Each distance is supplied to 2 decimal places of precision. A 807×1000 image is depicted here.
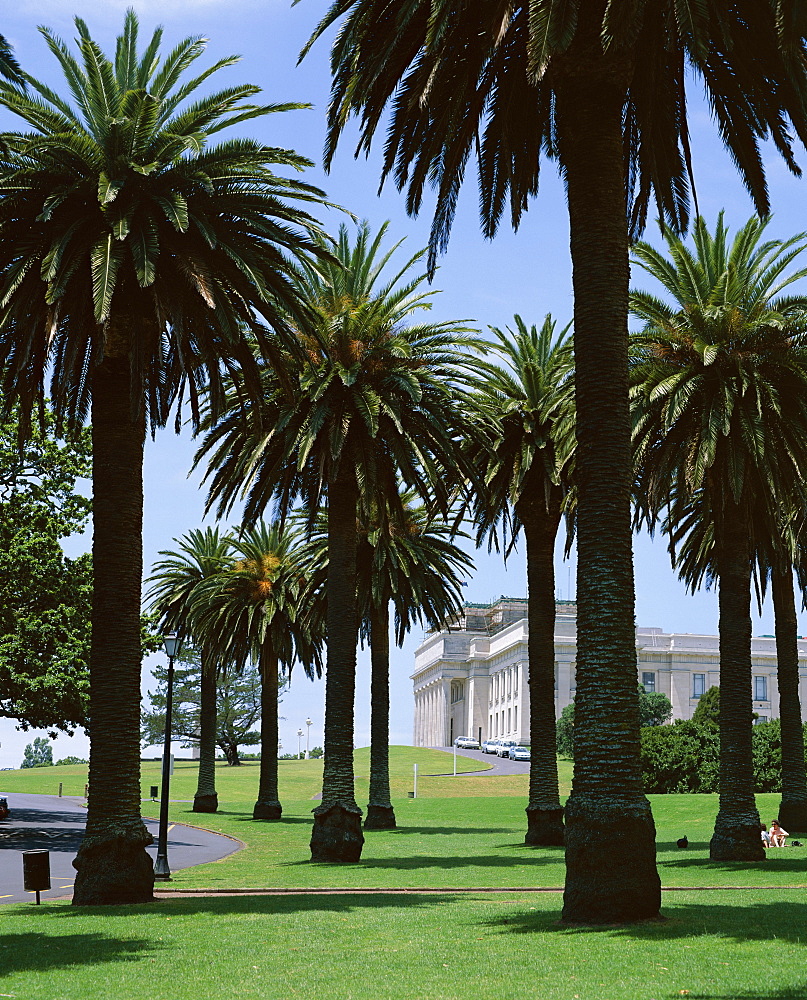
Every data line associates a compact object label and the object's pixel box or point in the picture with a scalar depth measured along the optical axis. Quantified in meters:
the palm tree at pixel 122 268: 20.44
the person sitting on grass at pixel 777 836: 34.44
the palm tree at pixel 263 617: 53.12
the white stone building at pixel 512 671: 137.38
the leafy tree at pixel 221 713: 126.31
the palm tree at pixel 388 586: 44.66
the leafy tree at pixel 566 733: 105.50
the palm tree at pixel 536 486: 35.09
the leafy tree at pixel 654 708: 113.09
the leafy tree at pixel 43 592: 40.66
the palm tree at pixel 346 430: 30.31
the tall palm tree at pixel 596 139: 14.71
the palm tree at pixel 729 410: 26.97
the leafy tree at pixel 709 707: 96.57
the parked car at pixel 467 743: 133.38
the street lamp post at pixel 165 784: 28.12
